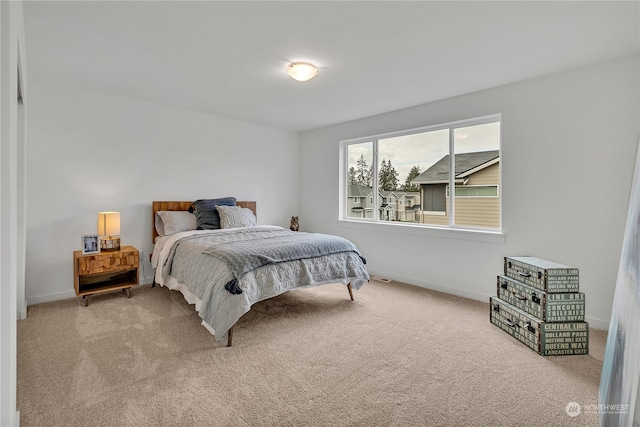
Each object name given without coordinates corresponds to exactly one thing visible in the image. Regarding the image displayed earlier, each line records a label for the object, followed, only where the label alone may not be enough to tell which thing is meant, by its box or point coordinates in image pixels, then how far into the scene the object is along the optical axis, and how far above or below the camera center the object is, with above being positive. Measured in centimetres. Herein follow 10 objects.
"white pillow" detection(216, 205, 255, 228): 391 -9
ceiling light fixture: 274 +128
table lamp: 332 -21
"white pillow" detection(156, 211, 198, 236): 379 -15
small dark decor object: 534 -25
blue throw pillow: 390 -5
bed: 243 -46
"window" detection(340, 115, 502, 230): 352 +49
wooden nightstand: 318 -66
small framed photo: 326 -37
